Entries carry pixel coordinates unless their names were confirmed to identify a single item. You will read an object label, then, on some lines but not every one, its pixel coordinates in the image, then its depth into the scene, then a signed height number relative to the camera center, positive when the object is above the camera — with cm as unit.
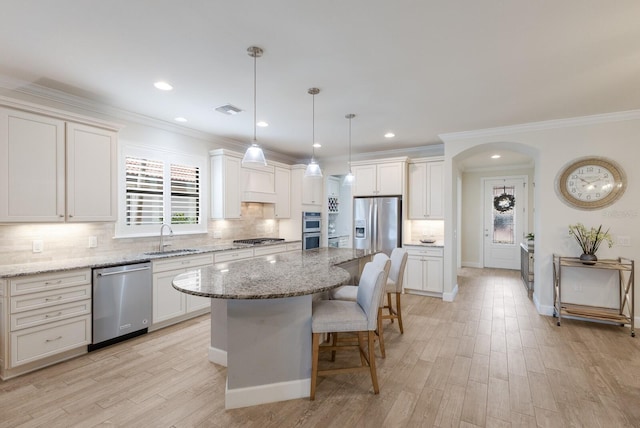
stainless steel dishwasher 307 -92
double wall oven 614 -27
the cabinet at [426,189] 536 +48
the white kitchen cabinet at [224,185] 480 +49
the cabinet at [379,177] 549 +72
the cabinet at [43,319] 255 -93
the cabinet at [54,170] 276 +46
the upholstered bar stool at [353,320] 223 -77
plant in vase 379 -30
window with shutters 392 +29
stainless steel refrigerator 547 -13
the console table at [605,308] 363 -105
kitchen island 215 -87
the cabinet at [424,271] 510 -95
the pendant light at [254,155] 271 +54
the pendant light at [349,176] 396 +55
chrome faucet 415 -32
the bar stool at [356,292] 276 -76
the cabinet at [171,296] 360 -98
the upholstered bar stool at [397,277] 341 -70
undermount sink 387 -48
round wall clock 388 +43
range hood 516 +33
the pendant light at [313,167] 319 +57
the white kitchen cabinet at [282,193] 580 +44
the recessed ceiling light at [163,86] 302 +131
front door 742 -11
